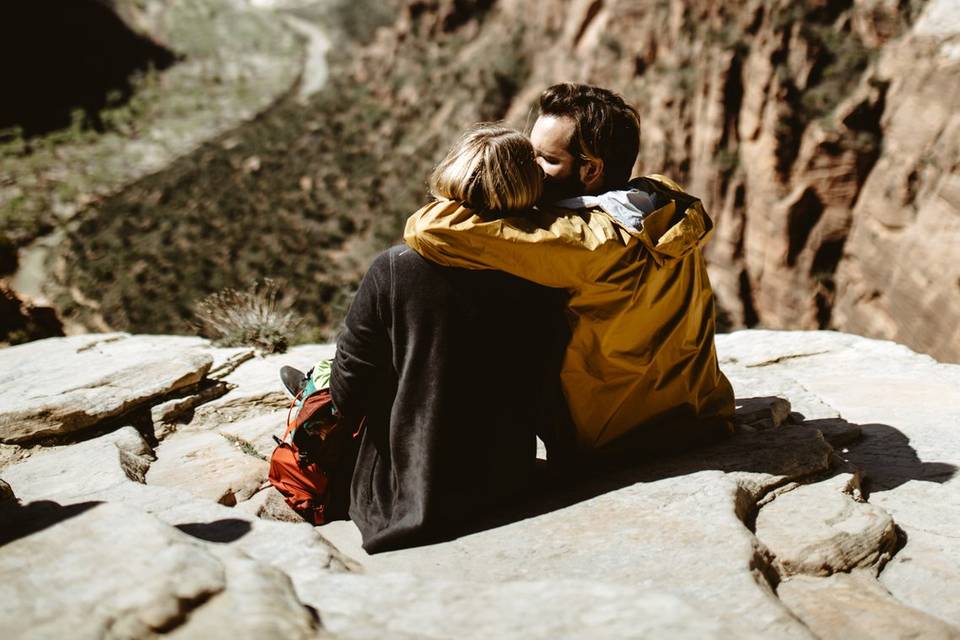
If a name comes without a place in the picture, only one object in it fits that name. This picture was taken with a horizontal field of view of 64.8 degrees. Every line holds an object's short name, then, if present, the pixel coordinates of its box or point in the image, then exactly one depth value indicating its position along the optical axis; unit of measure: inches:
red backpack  117.8
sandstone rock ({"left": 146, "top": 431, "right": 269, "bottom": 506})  135.3
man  95.7
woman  95.5
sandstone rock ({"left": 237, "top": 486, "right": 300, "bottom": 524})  125.3
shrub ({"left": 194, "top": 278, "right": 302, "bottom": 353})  237.8
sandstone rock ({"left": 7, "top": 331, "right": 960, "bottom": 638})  70.0
